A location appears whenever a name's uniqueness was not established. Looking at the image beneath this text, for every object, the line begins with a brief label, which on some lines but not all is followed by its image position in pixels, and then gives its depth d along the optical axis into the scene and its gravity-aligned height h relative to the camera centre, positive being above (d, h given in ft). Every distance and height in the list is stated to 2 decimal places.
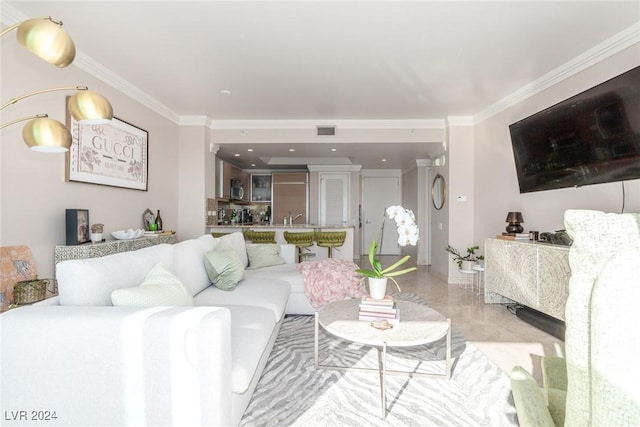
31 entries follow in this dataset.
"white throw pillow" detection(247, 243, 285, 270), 12.12 -1.57
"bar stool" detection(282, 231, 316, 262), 16.78 -1.22
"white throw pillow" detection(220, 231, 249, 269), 11.14 -1.05
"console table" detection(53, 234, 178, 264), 9.14 -1.05
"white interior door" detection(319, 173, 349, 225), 26.55 +1.84
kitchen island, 17.44 -0.98
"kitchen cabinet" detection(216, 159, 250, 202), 19.47 +2.53
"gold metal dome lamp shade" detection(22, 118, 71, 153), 4.44 +1.14
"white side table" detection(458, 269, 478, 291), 15.89 -3.40
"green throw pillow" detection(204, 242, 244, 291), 8.77 -1.54
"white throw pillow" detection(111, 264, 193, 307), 4.94 -1.29
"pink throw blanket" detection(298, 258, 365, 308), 10.66 -2.32
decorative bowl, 11.08 -0.68
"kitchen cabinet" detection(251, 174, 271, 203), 27.35 +2.41
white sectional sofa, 4.14 -1.99
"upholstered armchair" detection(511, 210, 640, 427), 1.39 -0.49
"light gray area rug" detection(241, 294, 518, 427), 5.66 -3.59
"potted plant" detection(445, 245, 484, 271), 15.50 -2.11
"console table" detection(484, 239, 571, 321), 9.33 -1.97
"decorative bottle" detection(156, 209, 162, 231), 13.93 -0.31
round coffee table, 5.80 -2.24
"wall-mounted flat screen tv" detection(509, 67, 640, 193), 8.12 +2.32
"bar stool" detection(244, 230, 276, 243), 16.97 -1.12
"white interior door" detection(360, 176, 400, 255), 28.35 +0.91
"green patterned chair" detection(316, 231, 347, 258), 17.01 -1.23
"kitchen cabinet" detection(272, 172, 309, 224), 26.50 +1.67
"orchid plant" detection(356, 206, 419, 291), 6.85 -0.21
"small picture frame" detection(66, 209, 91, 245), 9.48 -0.37
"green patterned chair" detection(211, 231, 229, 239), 16.26 -0.99
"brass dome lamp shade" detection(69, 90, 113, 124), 4.59 +1.58
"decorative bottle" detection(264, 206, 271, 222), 27.09 -0.09
